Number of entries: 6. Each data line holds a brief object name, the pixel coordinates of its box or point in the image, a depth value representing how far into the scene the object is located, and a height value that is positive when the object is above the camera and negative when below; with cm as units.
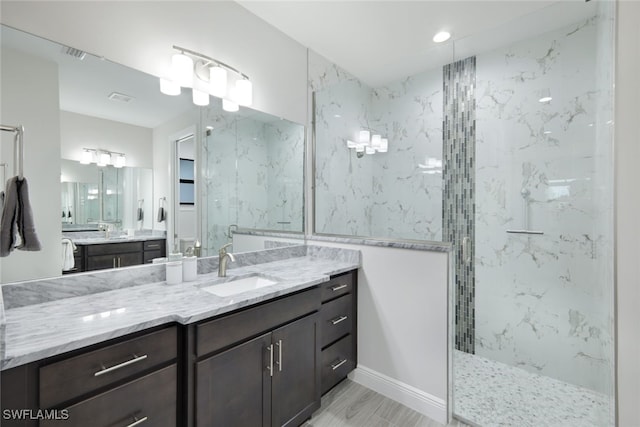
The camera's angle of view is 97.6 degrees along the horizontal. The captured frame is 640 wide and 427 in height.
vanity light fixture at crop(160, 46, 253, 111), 161 +83
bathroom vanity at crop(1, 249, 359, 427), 86 -57
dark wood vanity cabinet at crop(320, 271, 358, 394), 188 -83
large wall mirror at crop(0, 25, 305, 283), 122 +37
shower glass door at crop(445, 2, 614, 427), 189 -16
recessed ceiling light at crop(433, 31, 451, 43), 216 +139
